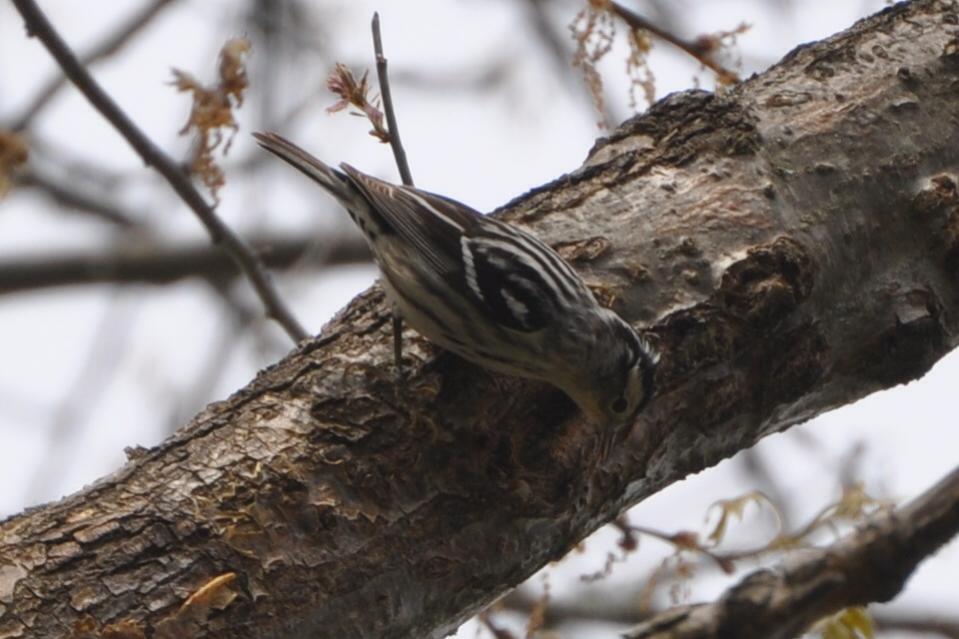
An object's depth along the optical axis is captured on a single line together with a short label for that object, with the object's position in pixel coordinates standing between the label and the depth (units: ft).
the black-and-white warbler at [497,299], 20.38
